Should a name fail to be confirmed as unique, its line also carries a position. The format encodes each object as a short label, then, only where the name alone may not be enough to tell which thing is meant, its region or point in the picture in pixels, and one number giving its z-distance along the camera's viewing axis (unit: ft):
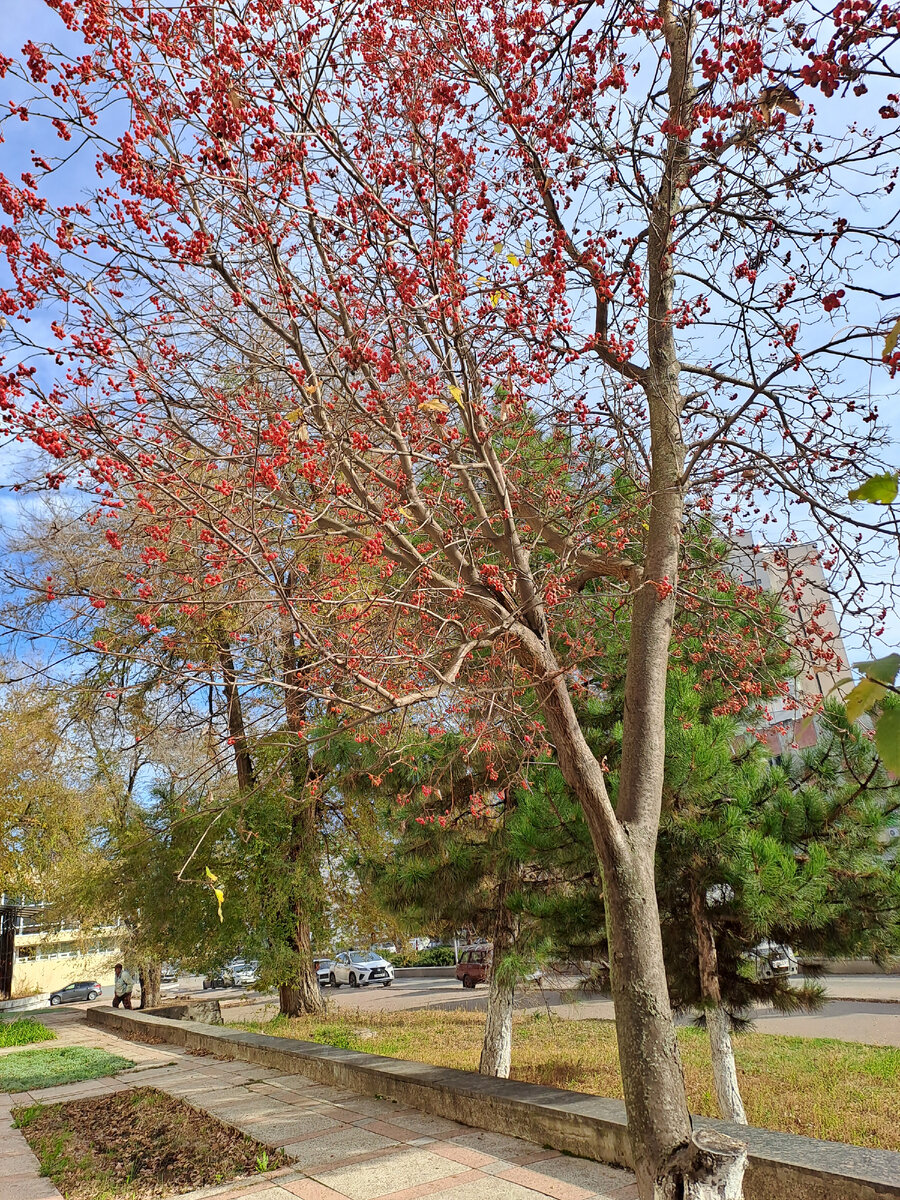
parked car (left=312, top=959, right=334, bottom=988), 102.24
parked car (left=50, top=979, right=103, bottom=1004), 113.91
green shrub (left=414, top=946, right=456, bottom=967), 114.32
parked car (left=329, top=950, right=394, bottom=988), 95.45
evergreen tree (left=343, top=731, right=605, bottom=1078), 22.97
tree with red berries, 11.56
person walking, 65.07
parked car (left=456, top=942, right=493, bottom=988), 76.64
